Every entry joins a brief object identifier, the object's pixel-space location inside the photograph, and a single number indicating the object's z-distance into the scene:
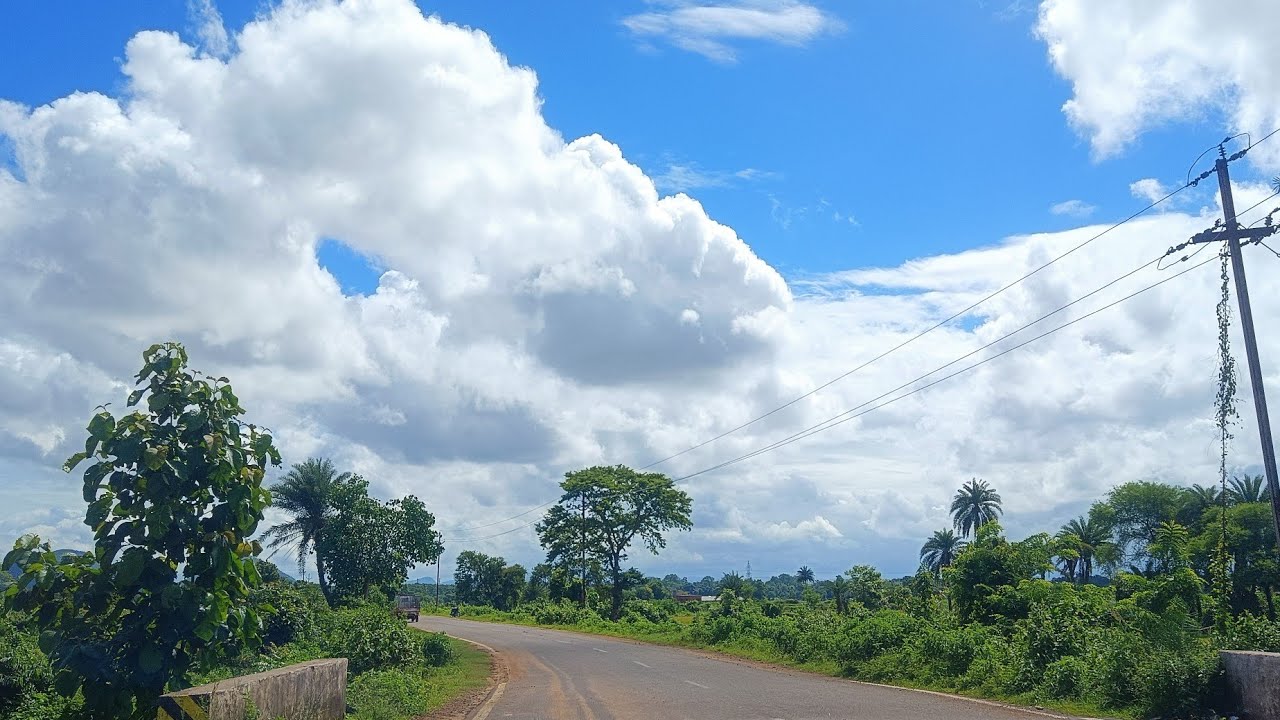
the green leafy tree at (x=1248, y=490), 55.91
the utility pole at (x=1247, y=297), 13.74
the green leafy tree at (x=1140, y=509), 62.25
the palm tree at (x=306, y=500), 56.47
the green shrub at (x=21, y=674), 11.06
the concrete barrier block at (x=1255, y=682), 10.98
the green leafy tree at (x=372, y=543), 32.97
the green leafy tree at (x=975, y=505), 82.38
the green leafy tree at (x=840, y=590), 44.25
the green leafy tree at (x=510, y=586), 93.38
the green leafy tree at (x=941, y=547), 86.94
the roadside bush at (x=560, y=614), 59.31
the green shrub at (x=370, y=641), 19.53
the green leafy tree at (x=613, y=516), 63.53
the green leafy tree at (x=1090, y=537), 62.91
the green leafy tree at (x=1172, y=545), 18.84
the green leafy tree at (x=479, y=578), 96.38
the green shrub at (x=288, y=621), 23.53
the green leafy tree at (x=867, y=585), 40.56
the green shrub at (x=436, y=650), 24.77
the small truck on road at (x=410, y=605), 56.03
